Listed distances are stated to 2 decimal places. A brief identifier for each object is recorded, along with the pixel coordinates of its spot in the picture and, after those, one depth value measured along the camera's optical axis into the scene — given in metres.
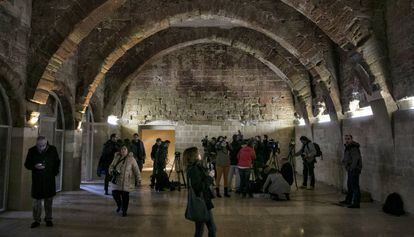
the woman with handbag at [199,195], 3.41
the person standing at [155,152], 8.30
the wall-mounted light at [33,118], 6.21
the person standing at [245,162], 7.24
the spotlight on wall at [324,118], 9.86
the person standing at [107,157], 7.71
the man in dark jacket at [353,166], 6.25
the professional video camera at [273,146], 9.59
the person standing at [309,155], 8.80
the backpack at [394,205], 5.80
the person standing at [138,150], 8.51
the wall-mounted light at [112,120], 10.97
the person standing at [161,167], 8.16
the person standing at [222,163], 7.28
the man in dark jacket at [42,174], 4.76
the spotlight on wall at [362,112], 7.41
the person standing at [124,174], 5.56
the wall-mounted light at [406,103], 5.75
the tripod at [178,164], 8.83
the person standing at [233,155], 7.71
